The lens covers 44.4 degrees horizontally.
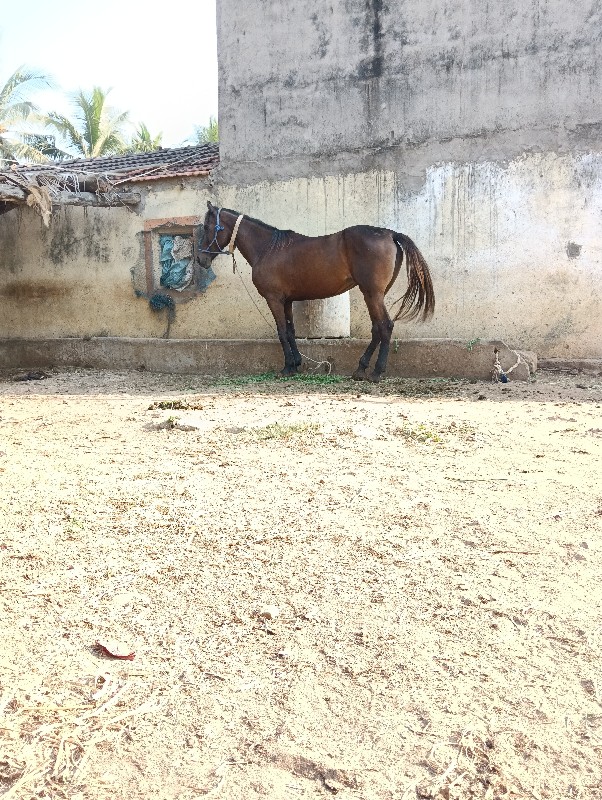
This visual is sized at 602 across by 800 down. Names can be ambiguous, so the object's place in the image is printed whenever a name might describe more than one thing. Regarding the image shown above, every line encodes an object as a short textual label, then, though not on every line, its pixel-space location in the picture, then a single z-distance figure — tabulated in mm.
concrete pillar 9805
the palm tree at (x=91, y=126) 26750
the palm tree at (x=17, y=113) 23544
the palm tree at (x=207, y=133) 29547
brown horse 8289
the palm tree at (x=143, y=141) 30281
